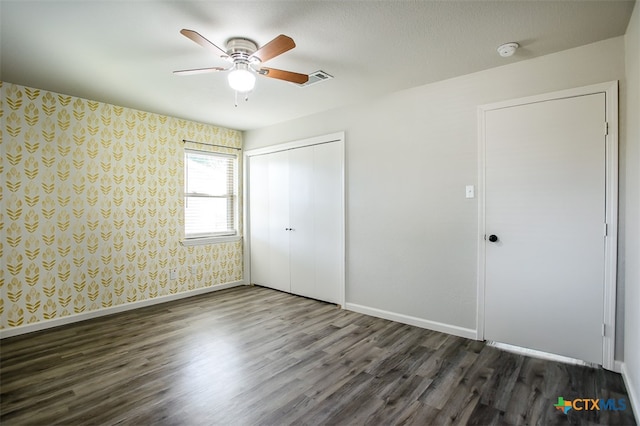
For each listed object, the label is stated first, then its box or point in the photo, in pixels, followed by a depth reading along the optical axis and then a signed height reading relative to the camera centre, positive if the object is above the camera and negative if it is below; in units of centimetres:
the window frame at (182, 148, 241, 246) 454 +7
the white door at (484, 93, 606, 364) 242 -14
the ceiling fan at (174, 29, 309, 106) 210 +107
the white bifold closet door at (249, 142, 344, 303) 407 -18
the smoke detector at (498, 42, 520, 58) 240 +127
